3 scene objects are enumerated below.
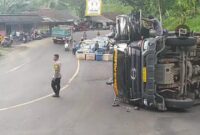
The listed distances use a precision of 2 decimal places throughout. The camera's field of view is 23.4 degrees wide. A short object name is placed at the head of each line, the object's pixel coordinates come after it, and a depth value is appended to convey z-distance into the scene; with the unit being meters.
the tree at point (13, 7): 83.81
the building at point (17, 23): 58.91
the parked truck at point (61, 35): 50.25
